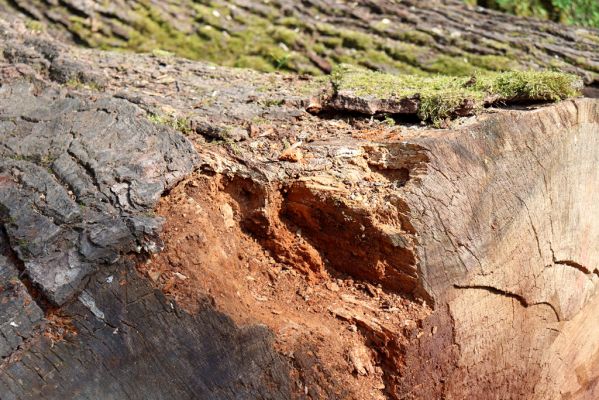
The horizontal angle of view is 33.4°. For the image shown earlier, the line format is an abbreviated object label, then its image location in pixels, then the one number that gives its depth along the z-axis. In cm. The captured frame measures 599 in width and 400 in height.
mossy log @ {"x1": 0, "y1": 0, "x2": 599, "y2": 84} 190
